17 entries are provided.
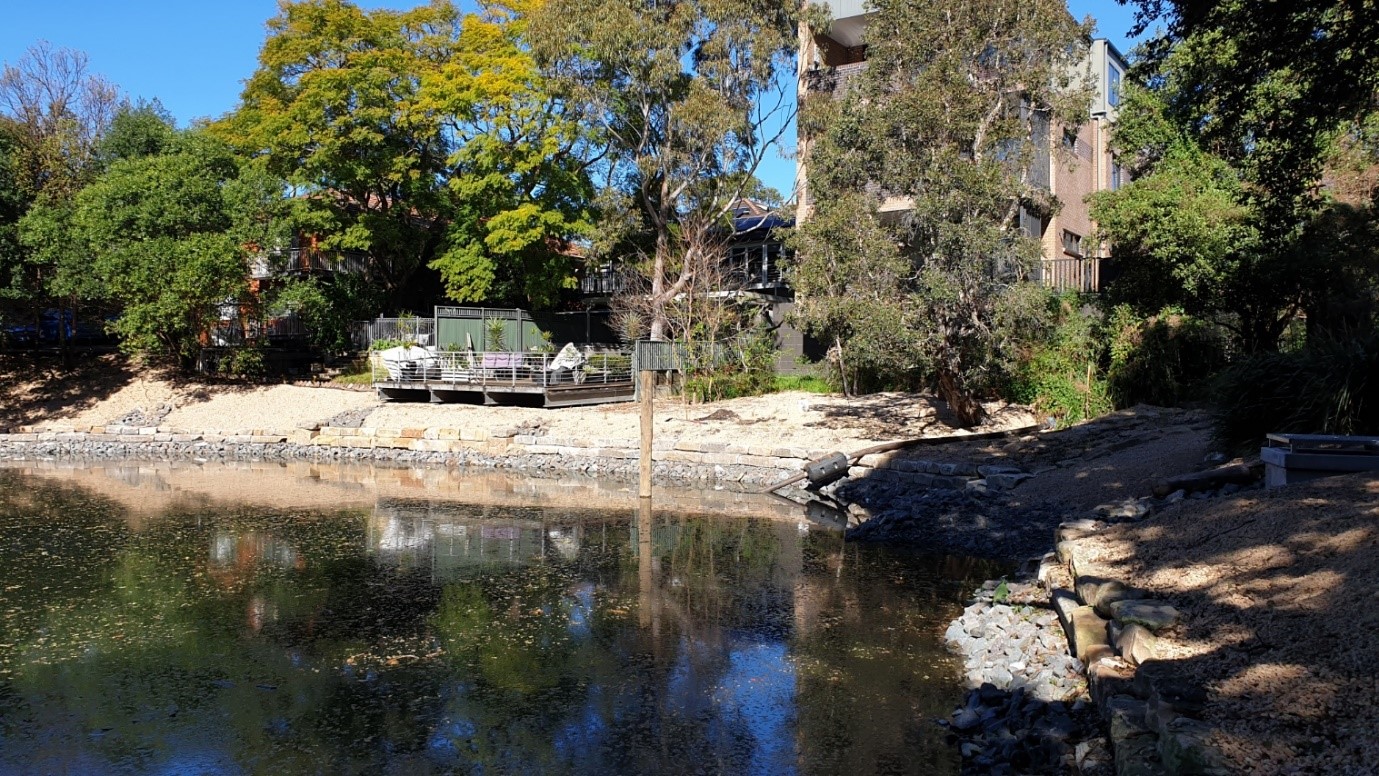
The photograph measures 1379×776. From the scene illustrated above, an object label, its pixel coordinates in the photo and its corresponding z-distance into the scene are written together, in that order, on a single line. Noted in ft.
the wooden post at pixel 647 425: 65.10
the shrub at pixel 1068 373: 70.03
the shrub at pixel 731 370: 88.28
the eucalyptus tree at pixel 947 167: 62.39
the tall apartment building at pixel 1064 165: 86.17
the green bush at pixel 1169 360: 67.21
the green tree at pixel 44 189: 92.22
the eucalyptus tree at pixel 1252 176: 35.24
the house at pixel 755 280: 97.96
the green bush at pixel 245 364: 100.42
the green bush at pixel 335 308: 105.19
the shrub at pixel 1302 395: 37.83
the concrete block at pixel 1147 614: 23.63
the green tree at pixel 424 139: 100.89
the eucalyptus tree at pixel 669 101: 90.12
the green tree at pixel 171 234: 92.68
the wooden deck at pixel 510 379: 89.20
